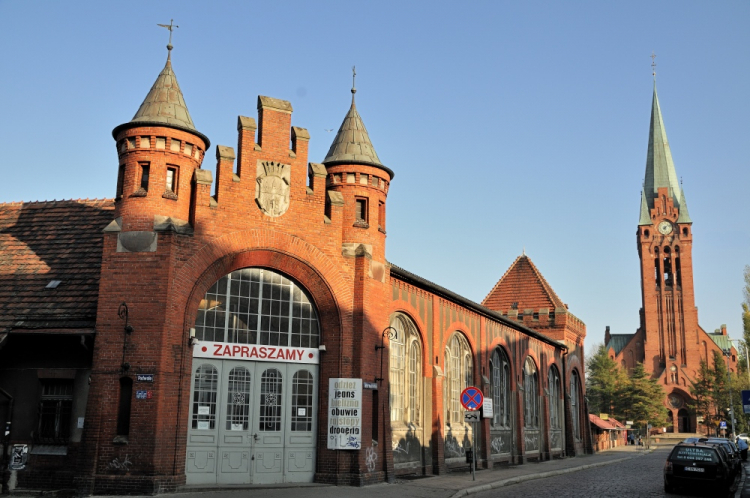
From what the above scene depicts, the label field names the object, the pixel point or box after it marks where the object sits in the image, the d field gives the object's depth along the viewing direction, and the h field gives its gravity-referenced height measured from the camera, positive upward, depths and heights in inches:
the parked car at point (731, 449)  1040.0 -51.8
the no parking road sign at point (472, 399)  864.3 +16.8
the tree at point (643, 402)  3599.9 +62.1
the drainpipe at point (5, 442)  708.0 -30.7
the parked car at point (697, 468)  812.6 -57.6
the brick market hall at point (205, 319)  692.7 +93.2
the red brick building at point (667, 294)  4001.0 +655.5
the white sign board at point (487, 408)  1017.5 +7.9
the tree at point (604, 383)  3841.0 +174.1
